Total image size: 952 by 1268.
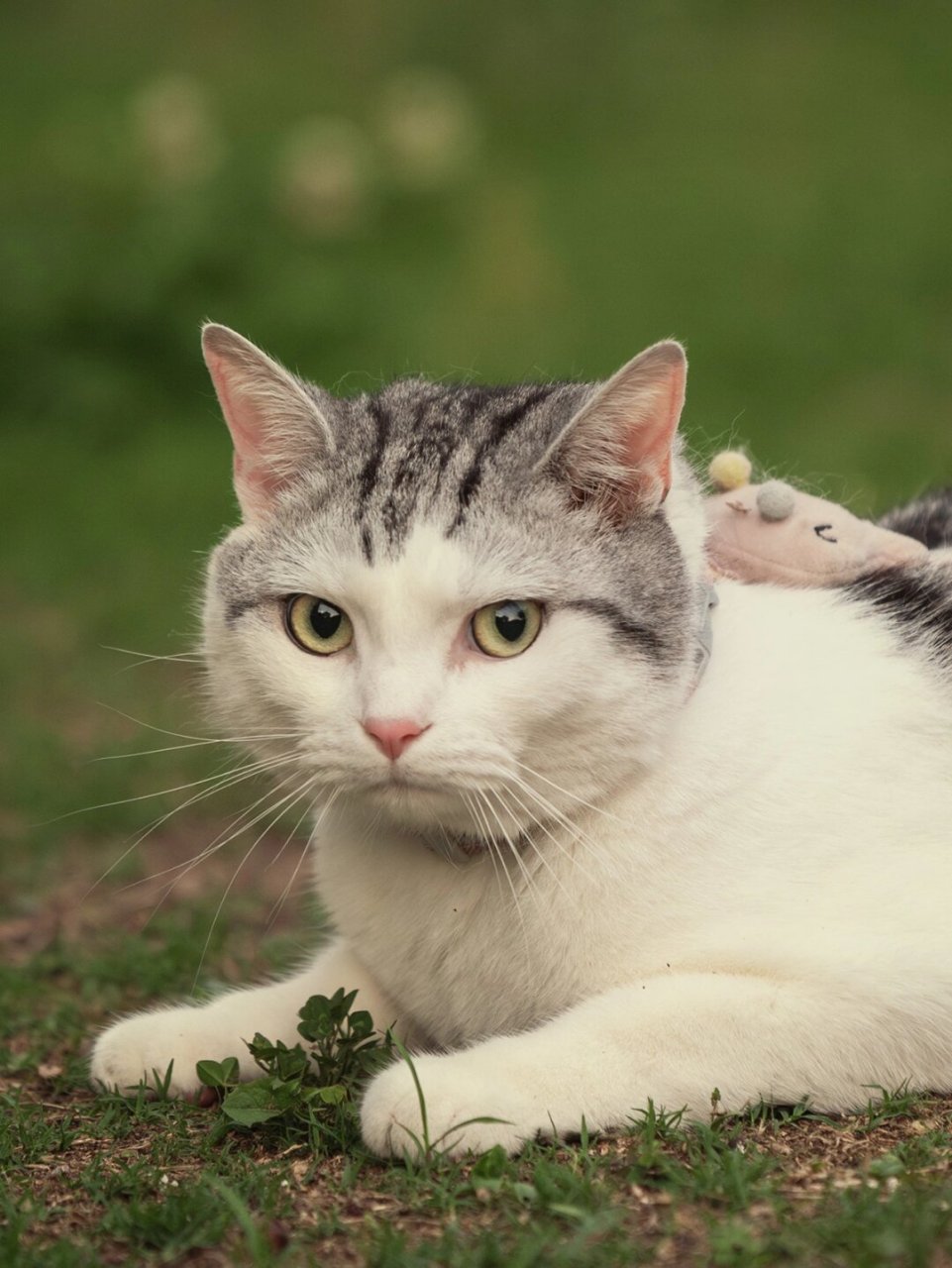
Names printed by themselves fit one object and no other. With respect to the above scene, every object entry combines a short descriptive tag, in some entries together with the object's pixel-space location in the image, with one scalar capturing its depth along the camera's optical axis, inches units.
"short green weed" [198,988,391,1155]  106.9
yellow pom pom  123.8
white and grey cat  99.8
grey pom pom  119.6
